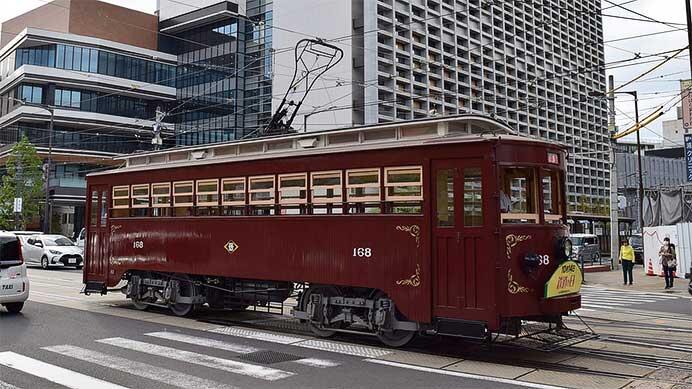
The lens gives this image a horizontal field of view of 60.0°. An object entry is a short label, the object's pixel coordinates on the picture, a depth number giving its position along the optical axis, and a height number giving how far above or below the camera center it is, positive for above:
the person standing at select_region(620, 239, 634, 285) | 21.84 -0.93
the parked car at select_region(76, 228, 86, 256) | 30.02 -0.30
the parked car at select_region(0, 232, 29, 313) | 12.33 -0.80
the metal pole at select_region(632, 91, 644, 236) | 31.03 +1.72
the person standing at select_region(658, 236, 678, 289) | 20.42 -0.94
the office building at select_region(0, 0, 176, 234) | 53.94 +13.69
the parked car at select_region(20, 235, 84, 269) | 27.30 -0.69
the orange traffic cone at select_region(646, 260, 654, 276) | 27.03 -1.57
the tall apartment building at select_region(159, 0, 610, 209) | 49.34 +16.77
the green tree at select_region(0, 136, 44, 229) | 43.06 +3.89
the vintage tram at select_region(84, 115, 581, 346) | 8.29 +0.10
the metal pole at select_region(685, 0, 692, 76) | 11.26 +4.25
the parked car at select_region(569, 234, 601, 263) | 35.34 -0.84
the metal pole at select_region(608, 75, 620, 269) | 26.16 +1.61
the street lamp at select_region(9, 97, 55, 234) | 37.08 +1.63
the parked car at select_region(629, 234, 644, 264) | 36.09 -0.70
